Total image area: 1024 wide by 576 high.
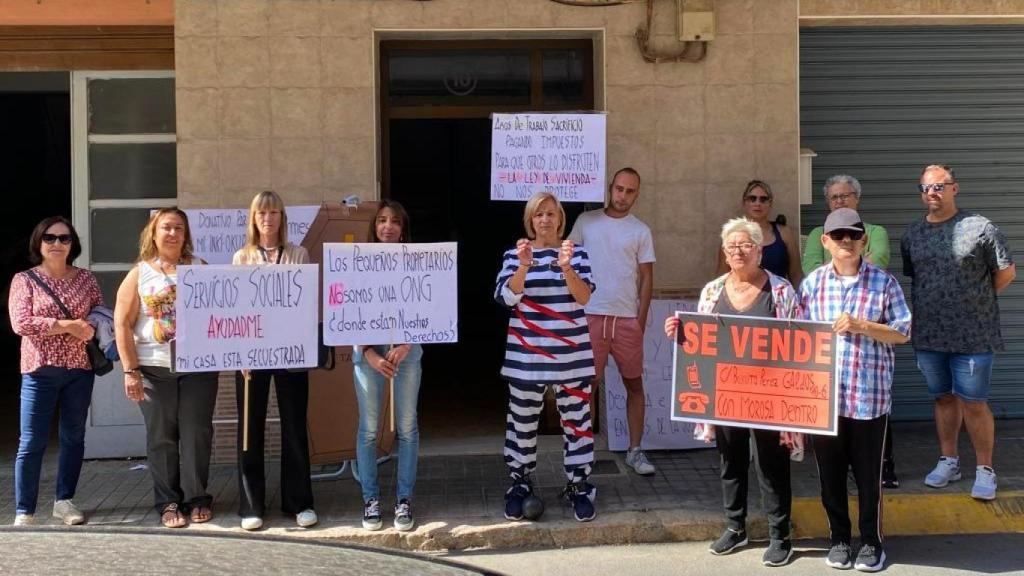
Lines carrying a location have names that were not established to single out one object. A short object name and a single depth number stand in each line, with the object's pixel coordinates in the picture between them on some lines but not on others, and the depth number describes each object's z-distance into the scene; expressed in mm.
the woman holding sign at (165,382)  6191
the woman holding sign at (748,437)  5641
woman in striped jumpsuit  6195
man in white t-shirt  7137
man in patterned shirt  6539
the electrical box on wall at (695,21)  7867
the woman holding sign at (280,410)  6246
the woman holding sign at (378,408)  6227
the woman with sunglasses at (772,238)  7258
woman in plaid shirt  5504
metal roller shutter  8758
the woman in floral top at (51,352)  6229
